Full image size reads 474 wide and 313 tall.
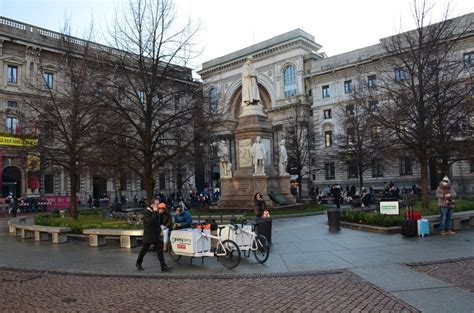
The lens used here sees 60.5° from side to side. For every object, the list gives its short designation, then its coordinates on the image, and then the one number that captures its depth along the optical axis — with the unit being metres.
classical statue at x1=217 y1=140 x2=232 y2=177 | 25.38
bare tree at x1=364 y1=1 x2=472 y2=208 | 17.52
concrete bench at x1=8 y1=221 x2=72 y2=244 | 15.05
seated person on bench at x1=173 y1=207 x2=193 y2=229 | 11.71
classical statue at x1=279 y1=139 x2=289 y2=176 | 25.94
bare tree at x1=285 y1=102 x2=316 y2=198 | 41.26
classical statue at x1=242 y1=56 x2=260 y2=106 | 25.49
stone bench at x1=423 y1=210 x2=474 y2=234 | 14.48
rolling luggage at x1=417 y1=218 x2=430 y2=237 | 13.33
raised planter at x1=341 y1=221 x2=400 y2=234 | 14.04
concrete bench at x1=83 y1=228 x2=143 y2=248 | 13.16
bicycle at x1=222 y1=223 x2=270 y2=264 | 10.18
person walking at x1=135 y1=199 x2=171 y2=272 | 9.61
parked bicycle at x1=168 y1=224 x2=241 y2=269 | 9.80
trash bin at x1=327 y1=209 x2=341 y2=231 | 15.59
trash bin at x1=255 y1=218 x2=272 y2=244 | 11.84
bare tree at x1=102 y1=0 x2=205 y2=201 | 17.27
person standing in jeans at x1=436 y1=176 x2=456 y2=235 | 13.66
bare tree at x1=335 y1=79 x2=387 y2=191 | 37.00
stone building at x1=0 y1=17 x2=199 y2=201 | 44.81
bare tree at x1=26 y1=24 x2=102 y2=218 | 18.77
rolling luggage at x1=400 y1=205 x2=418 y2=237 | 13.23
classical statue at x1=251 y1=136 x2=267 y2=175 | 22.83
